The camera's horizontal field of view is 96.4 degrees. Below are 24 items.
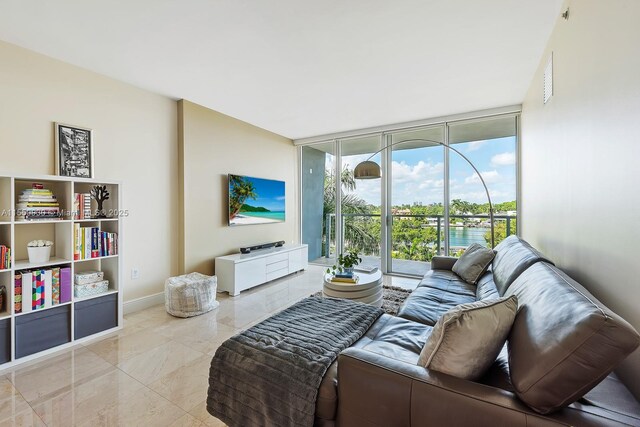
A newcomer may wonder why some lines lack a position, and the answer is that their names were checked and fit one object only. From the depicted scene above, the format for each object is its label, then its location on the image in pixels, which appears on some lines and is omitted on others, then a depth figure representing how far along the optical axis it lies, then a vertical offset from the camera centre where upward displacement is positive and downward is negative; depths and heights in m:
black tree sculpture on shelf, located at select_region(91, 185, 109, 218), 2.75 +0.15
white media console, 3.77 -0.82
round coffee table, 2.73 -0.78
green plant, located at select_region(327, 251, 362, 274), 3.07 -0.56
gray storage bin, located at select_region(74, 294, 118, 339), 2.50 -0.94
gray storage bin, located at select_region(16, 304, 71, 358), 2.18 -0.94
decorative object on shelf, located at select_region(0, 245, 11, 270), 2.10 -0.33
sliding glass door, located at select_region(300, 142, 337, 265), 5.65 +0.18
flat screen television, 4.29 +0.18
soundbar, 4.23 -0.57
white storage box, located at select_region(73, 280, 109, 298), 2.52 -0.70
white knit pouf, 3.07 -0.93
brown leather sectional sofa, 0.82 -0.61
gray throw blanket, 1.27 -0.75
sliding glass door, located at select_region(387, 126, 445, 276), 4.62 +0.15
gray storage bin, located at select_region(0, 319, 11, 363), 2.08 -0.94
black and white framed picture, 2.66 +0.58
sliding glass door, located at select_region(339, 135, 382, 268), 5.11 +0.11
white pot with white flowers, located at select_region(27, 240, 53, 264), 2.31 -0.31
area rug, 3.23 -1.09
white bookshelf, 2.14 -0.54
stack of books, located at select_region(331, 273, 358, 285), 2.92 -0.70
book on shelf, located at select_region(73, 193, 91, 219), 2.53 +0.05
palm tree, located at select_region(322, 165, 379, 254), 5.23 -0.04
